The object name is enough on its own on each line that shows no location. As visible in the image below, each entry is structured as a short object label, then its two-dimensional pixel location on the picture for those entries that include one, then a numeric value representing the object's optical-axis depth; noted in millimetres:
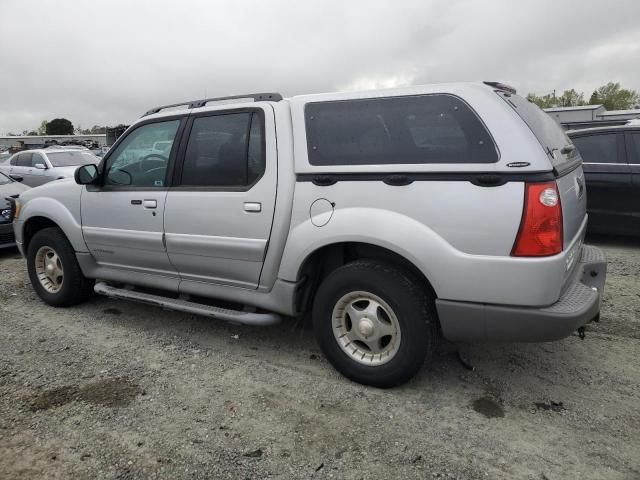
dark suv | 6289
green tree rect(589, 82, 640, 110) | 71875
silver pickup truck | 2607
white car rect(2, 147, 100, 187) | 13164
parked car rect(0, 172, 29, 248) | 7105
